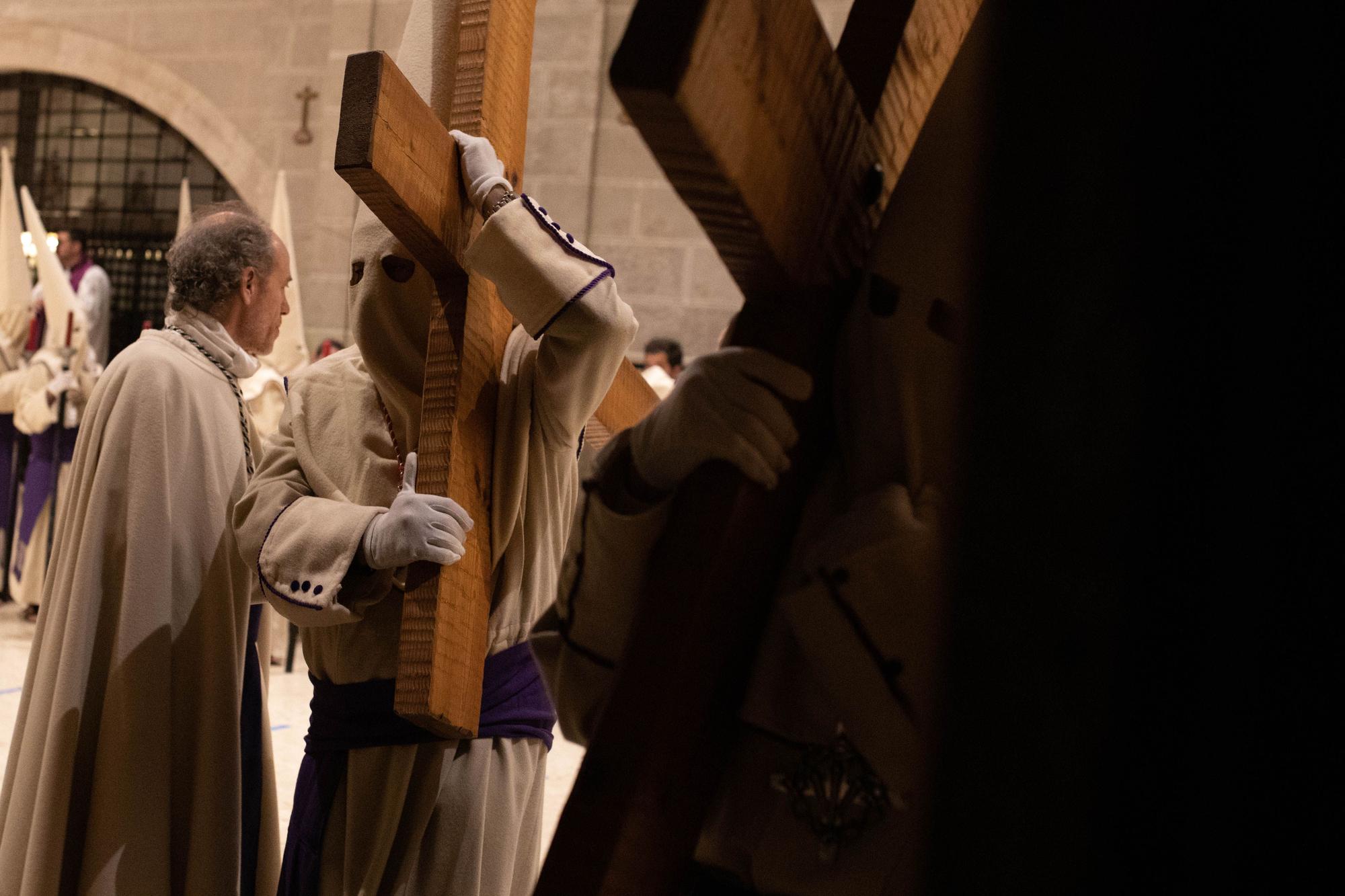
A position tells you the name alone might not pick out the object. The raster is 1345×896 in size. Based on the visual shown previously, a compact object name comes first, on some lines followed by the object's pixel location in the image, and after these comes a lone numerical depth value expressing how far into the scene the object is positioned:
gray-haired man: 2.32
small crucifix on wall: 9.39
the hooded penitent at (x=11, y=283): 8.39
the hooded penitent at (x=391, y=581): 1.80
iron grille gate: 11.20
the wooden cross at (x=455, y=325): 1.54
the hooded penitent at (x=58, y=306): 7.96
